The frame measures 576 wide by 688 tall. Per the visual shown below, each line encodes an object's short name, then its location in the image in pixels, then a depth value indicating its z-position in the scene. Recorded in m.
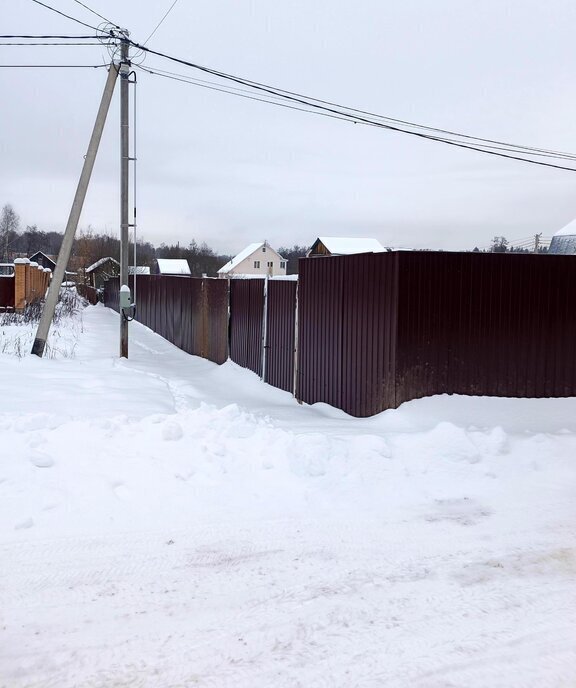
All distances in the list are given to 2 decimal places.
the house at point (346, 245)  52.91
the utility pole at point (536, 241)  45.59
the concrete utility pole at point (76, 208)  10.73
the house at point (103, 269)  65.75
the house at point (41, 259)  82.60
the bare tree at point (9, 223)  104.85
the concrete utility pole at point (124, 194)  12.31
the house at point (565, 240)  23.60
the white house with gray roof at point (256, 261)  81.81
